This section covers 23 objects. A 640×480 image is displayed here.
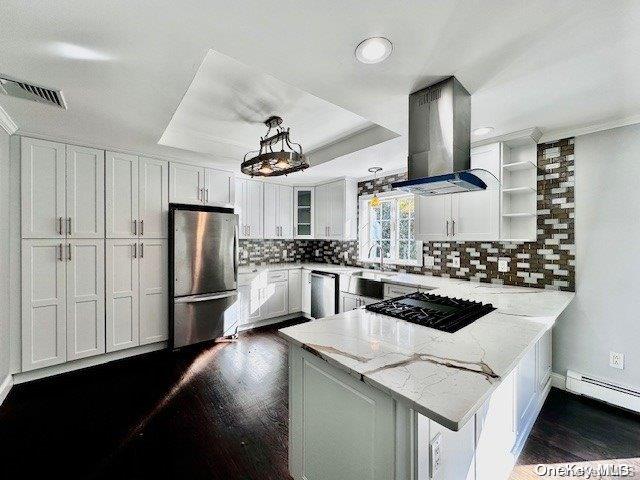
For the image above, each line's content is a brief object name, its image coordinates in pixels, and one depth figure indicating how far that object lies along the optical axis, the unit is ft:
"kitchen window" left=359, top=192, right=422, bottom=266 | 12.53
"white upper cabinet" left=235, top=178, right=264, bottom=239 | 13.94
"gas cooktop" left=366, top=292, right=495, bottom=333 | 4.98
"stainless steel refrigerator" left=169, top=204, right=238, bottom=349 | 10.68
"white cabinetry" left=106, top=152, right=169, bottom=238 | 9.78
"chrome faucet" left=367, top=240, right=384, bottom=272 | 13.16
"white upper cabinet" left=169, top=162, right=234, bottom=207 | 11.17
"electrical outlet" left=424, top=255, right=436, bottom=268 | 11.44
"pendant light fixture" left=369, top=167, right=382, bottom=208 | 11.79
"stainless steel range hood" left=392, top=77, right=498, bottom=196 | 5.50
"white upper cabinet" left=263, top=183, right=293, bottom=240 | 14.92
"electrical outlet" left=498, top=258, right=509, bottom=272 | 9.30
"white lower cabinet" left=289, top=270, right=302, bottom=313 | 14.69
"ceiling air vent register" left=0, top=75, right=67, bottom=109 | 5.48
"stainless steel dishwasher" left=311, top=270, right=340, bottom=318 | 12.72
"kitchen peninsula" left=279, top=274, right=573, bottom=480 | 3.08
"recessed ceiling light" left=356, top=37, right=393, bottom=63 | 4.42
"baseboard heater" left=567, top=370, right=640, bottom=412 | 7.16
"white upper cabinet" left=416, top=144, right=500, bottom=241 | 8.65
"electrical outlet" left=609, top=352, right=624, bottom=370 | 7.41
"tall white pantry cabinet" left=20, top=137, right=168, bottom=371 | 8.51
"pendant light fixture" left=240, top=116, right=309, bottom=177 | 7.05
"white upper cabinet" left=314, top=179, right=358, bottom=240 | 14.15
